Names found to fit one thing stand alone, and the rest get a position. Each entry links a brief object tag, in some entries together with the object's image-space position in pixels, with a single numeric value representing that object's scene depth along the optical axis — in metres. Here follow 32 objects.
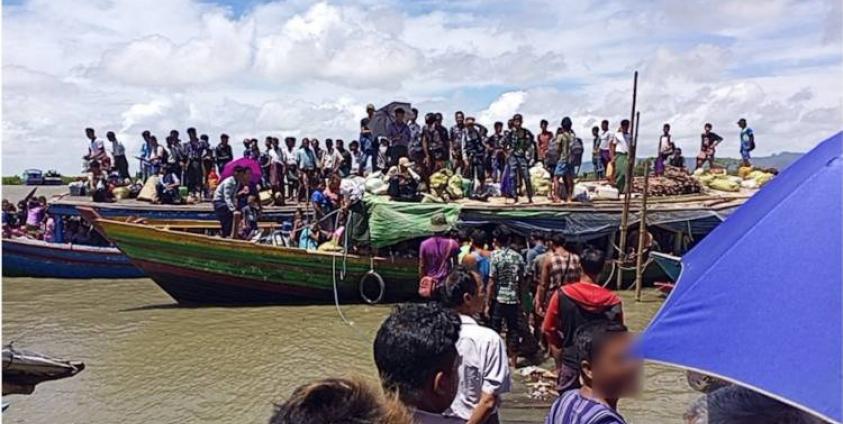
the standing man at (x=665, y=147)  20.19
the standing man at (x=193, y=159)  19.28
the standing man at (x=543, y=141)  17.70
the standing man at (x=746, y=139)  19.20
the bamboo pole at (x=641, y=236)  13.27
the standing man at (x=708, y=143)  20.05
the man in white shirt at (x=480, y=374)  3.42
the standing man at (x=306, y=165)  18.92
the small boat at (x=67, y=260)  17.42
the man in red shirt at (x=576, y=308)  5.19
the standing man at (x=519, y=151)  16.11
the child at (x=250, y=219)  14.73
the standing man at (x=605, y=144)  17.94
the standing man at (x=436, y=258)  8.82
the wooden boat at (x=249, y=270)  13.27
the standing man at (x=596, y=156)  18.72
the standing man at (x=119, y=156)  19.39
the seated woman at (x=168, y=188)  18.52
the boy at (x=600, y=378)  2.71
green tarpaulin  13.52
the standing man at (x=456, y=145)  16.78
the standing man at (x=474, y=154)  16.78
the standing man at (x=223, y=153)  19.33
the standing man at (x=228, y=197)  12.52
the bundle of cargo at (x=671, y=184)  17.45
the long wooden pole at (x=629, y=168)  12.85
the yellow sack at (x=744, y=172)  19.56
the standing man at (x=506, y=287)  8.19
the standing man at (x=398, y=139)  16.36
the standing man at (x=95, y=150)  19.45
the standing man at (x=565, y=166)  16.12
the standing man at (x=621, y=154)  16.75
